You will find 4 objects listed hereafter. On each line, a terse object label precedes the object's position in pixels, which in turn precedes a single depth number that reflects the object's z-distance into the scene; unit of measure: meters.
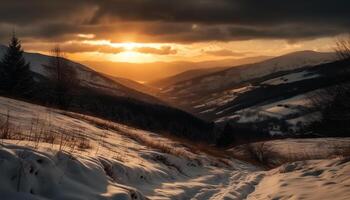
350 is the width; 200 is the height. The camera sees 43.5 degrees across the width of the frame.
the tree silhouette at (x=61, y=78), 52.78
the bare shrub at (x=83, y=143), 12.18
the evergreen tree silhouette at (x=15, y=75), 50.12
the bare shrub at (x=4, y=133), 9.90
